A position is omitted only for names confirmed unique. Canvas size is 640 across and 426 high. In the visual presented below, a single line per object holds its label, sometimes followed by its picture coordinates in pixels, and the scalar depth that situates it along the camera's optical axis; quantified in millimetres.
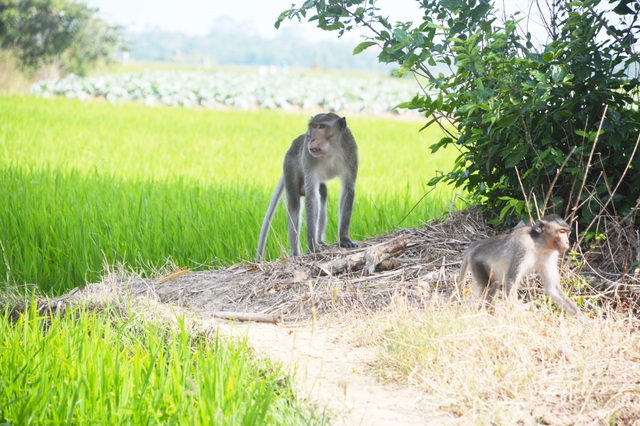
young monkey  9828
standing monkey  13961
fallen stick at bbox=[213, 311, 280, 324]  11320
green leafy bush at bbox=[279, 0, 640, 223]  11266
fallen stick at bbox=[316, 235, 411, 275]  12625
